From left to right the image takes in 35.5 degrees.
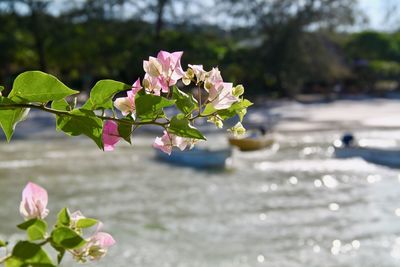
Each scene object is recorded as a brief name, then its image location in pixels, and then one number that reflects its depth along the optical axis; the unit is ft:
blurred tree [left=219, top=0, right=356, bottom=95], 76.07
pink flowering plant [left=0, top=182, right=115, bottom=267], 1.82
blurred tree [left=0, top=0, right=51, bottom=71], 69.21
